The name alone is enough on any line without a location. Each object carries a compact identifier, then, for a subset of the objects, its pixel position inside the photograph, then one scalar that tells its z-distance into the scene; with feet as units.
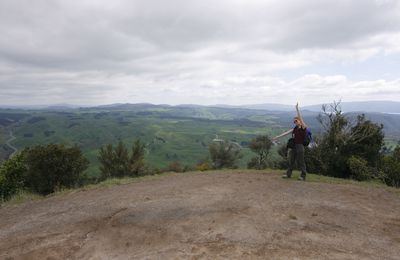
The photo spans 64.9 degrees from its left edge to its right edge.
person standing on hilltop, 41.88
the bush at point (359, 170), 61.11
